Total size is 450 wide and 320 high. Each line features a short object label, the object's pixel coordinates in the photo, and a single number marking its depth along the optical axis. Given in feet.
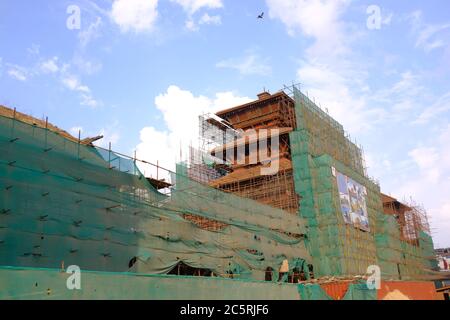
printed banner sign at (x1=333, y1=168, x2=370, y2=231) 116.26
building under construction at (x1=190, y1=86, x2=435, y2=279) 109.40
